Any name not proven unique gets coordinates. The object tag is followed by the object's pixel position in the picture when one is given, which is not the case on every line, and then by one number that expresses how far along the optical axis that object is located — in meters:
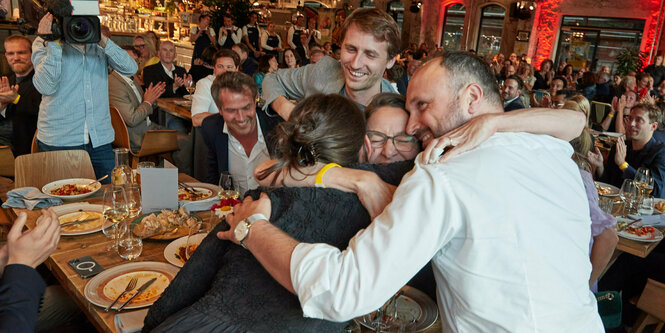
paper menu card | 2.08
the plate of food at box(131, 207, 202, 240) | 1.93
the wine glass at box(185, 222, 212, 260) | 1.76
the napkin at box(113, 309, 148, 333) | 1.30
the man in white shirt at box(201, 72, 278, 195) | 2.73
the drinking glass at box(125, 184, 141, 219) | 2.04
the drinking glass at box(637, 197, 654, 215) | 3.02
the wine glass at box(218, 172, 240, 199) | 2.24
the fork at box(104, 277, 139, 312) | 1.40
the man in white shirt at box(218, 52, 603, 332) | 0.99
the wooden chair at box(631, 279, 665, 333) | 2.15
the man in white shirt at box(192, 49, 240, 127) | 3.96
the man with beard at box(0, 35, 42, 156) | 3.69
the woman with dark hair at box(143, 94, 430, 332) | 1.07
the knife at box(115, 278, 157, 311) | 1.41
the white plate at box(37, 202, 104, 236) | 2.17
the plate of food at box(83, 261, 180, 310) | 1.44
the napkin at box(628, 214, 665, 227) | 2.86
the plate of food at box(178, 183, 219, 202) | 2.42
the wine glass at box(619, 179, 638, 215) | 2.97
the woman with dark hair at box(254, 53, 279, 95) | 6.28
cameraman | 2.97
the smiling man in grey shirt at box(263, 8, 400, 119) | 2.21
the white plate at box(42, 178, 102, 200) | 2.35
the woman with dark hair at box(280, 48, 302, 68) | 8.23
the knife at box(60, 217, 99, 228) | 2.00
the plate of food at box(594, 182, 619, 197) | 3.35
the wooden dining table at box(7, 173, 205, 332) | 1.41
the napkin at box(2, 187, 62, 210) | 2.20
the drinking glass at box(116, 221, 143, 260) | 1.72
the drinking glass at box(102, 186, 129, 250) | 1.80
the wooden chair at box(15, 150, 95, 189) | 2.64
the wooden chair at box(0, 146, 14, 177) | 3.27
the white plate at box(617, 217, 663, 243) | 2.58
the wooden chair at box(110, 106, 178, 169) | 4.09
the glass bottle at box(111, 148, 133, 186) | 2.25
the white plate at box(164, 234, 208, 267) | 1.71
